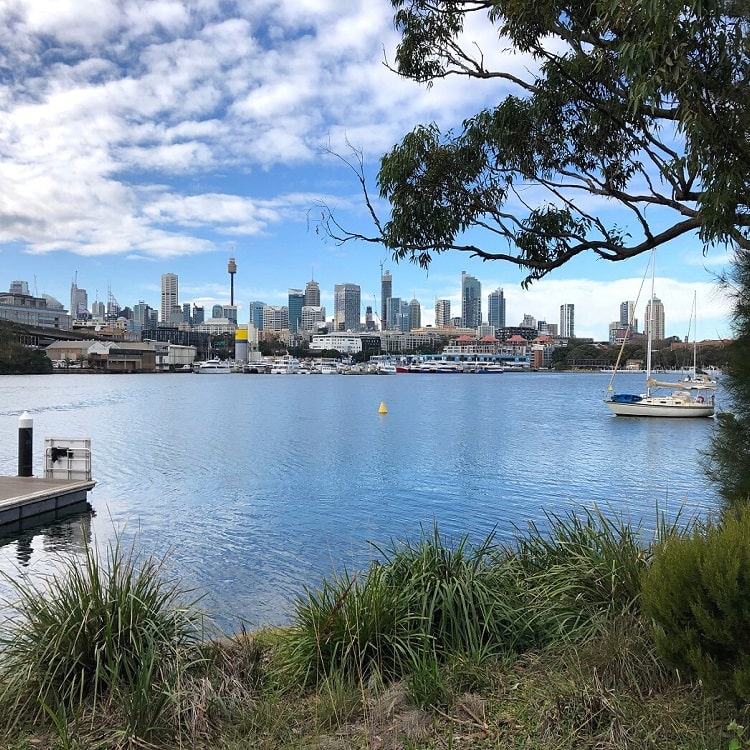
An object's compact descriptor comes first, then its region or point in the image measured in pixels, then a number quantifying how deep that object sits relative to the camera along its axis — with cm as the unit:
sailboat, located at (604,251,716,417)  5172
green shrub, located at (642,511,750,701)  357
